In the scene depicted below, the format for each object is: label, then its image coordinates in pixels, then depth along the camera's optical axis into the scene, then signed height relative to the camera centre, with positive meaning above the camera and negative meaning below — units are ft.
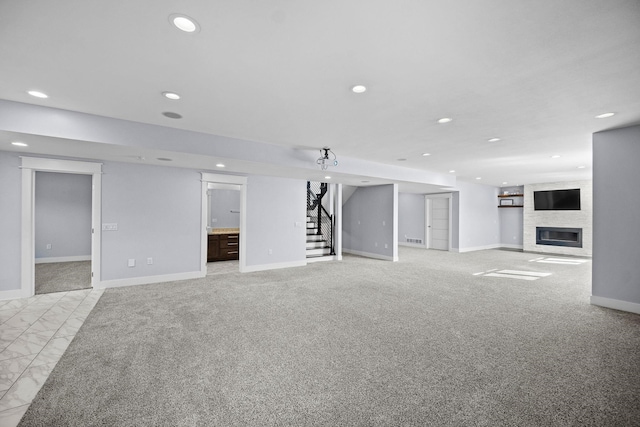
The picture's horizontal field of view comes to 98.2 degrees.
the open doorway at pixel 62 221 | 23.63 -0.64
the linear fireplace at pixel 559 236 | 31.27 -2.21
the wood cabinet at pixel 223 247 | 24.92 -2.93
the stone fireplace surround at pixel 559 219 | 30.40 -0.23
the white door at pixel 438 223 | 35.42 -0.88
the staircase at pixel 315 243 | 27.71 -2.92
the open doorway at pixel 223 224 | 19.79 -1.00
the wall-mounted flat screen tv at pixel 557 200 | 31.12 +2.02
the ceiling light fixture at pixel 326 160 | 17.80 +3.77
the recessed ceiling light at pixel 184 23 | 5.99 +4.29
